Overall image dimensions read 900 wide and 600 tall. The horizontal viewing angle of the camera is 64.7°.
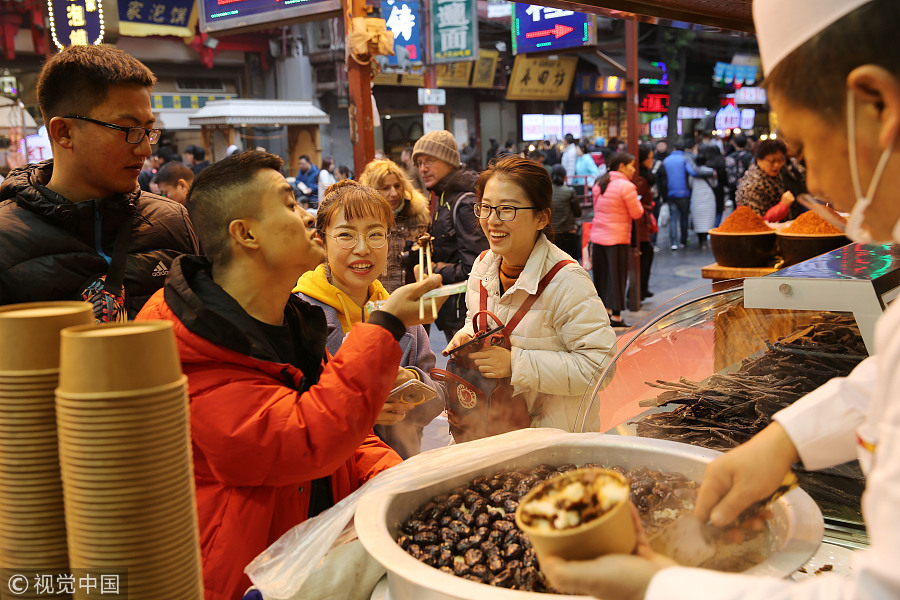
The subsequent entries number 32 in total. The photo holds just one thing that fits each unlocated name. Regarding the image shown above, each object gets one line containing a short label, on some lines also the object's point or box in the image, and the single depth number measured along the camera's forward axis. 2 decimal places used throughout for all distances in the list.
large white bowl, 1.13
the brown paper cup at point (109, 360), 0.83
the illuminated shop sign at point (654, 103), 24.86
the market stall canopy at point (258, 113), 13.56
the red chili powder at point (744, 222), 4.55
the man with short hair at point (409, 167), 9.08
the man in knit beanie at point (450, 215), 4.67
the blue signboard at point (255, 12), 5.60
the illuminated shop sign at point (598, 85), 22.72
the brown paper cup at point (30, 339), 0.88
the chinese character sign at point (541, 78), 20.41
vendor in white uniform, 0.71
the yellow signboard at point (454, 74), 18.41
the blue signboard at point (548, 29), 10.02
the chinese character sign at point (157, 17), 12.67
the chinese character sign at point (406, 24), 12.11
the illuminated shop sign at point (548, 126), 21.50
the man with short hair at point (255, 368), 1.39
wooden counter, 4.53
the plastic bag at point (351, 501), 1.32
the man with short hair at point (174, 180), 6.02
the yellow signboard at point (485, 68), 19.23
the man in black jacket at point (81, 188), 2.09
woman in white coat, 2.60
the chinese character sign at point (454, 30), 12.20
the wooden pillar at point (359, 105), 4.94
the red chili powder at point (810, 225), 3.88
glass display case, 1.85
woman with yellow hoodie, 2.60
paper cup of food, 0.88
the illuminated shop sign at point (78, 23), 7.52
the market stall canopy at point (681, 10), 2.28
